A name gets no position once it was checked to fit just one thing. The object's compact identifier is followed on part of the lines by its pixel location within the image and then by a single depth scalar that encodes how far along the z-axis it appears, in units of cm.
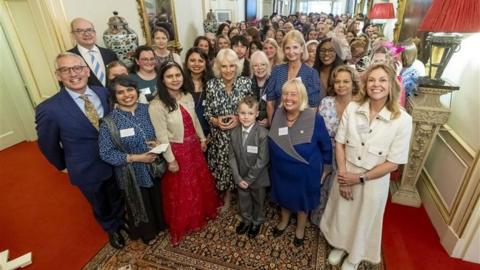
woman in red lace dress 201
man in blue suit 181
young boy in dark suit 206
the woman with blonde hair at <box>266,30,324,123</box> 225
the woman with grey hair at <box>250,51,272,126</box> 253
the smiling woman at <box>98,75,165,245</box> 187
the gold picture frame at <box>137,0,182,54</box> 432
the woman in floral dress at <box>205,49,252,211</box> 222
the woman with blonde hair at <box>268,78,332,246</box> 190
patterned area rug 215
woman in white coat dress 161
